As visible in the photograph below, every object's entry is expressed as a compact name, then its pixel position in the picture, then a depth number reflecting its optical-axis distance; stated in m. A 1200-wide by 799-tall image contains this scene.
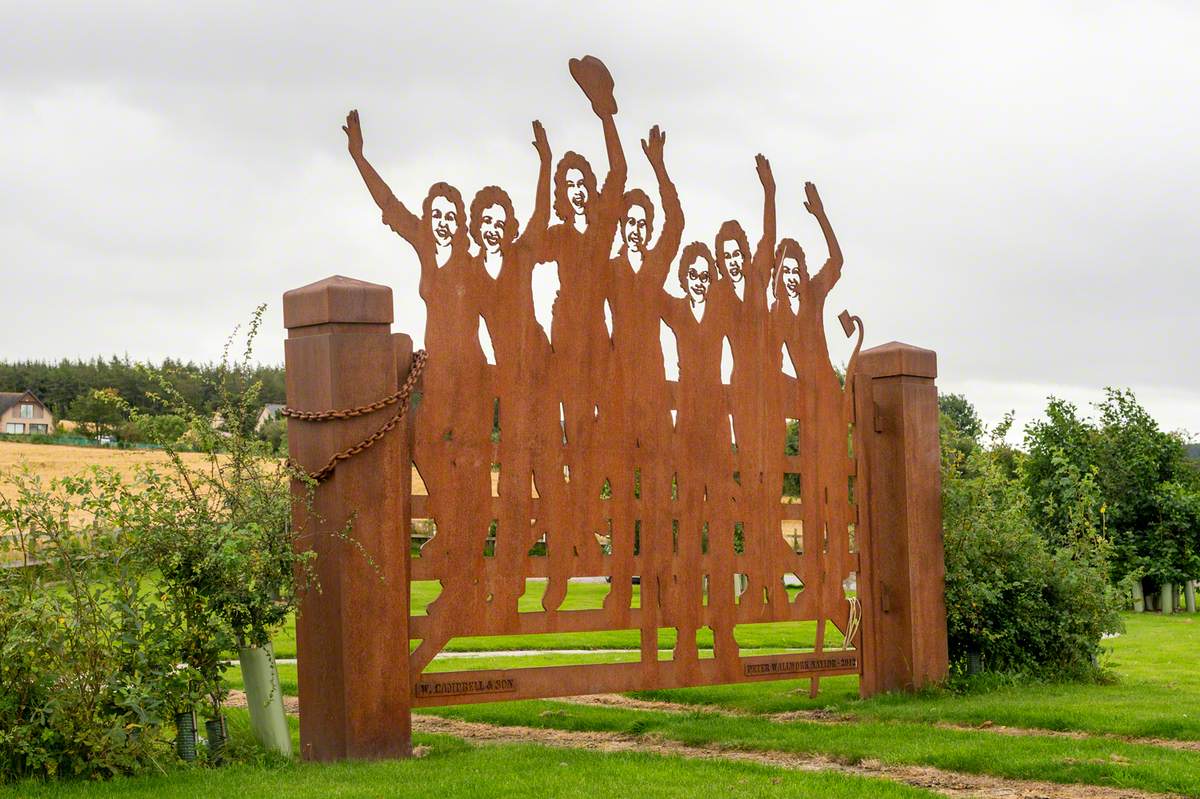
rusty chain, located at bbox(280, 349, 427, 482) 7.09
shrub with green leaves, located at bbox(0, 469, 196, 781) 6.34
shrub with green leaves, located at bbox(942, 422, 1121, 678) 10.40
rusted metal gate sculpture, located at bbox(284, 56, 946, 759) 7.17
